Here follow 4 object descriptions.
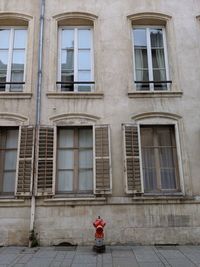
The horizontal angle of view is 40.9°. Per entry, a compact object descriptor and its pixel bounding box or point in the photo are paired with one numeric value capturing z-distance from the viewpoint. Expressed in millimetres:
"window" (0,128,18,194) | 7457
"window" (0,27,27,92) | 8227
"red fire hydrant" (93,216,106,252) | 6160
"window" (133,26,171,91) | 8352
